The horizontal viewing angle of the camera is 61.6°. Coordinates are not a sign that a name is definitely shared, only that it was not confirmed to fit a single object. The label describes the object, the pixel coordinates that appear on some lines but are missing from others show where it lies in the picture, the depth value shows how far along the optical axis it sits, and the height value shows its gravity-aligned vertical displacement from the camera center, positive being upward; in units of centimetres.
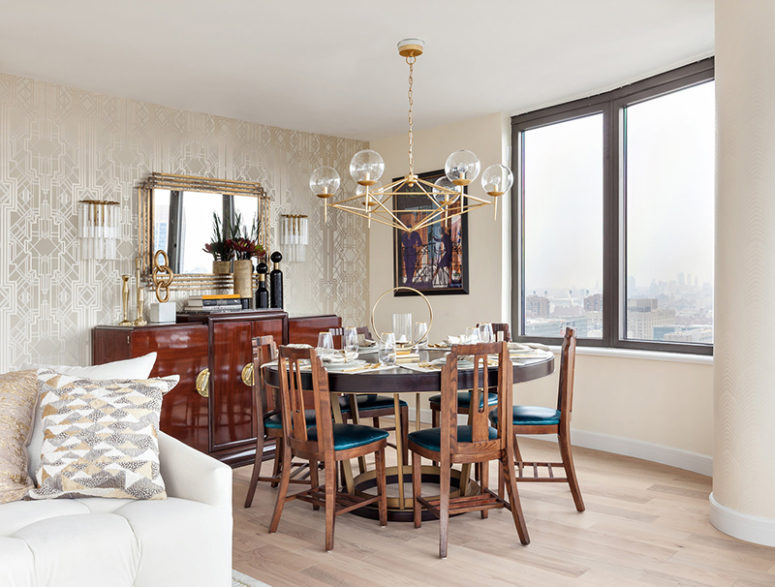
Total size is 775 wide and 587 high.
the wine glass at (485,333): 353 -22
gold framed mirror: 484 +58
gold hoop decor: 374 -27
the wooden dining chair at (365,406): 389 -69
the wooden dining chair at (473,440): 285 -68
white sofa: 181 -72
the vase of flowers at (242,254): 511 +31
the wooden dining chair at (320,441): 294 -70
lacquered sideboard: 429 -52
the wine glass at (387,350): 322 -29
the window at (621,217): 427 +56
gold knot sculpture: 476 +12
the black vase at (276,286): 532 +5
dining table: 289 -40
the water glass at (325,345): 344 -28
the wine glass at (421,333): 375 -23
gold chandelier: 339 +64
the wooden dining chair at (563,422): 338 -67
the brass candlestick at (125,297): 454 -3
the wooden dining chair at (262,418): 347 -69
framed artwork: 559 +35
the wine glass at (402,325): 366 -18
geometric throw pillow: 219 -52
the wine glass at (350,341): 339 -26
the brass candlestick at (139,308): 445 -11
